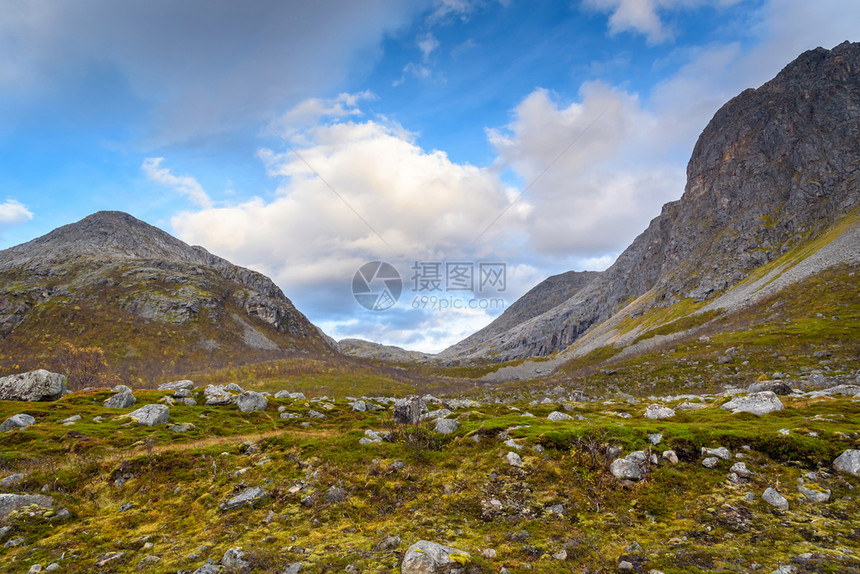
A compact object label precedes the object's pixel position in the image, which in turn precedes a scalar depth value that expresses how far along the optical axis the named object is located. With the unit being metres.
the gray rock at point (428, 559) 9.08
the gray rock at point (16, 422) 24.09
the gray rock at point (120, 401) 32.43
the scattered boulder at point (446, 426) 22.20
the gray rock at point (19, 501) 13.62
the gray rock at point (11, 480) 15.39
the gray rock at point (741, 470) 12.93
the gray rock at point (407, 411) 27.00
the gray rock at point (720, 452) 13.97
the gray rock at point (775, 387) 26.80
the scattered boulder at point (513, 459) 16.33
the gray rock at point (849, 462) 11.84
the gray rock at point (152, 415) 27.69
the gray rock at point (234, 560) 10.18
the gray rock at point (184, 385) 41.53
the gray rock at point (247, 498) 14.68
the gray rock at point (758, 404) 19.94
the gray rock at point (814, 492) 10.96
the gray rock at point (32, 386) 32.03
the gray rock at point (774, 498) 10.88
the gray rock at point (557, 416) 24.64
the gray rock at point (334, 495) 14.74
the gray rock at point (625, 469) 13.74
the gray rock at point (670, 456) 14.35
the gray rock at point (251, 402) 34.95
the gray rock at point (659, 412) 23.27
